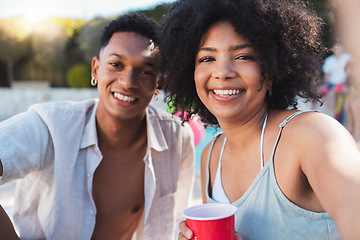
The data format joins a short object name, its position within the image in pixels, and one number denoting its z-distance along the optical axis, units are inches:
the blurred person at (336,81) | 345.7
